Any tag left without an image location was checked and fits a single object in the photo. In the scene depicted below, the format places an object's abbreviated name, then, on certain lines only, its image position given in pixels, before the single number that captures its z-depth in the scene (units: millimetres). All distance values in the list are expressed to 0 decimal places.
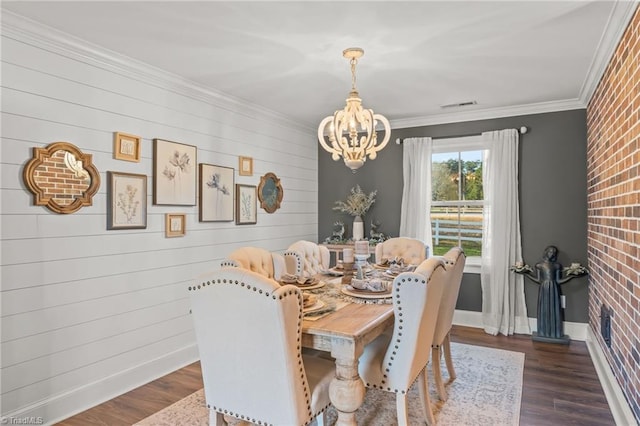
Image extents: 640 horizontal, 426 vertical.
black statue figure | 4180
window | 4930
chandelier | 2904
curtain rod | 4539
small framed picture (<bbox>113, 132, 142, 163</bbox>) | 3057
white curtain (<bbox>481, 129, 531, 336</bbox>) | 4535
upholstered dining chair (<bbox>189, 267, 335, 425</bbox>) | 1738
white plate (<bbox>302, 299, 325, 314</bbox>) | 2245
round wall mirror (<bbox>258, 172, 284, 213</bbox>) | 4660
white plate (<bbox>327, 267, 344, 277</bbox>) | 3455
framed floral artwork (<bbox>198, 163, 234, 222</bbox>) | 3850
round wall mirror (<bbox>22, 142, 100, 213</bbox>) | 2539
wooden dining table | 1951
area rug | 2645
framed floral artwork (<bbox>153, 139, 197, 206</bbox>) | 3385
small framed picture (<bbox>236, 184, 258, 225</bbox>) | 4309
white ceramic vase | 5250
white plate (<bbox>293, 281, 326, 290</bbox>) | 2852
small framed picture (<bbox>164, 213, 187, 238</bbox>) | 3479
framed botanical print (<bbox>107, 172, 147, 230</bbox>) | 3006
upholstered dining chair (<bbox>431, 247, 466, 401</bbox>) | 2840
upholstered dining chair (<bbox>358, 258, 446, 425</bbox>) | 2100
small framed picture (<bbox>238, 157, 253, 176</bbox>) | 4344
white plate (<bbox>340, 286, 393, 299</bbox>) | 2582
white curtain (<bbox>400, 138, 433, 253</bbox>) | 5031
